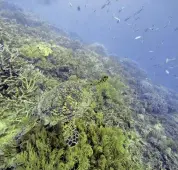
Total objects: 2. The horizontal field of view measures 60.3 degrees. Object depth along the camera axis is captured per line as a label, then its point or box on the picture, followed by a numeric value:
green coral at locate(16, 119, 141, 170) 2.06
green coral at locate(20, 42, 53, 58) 4.58
